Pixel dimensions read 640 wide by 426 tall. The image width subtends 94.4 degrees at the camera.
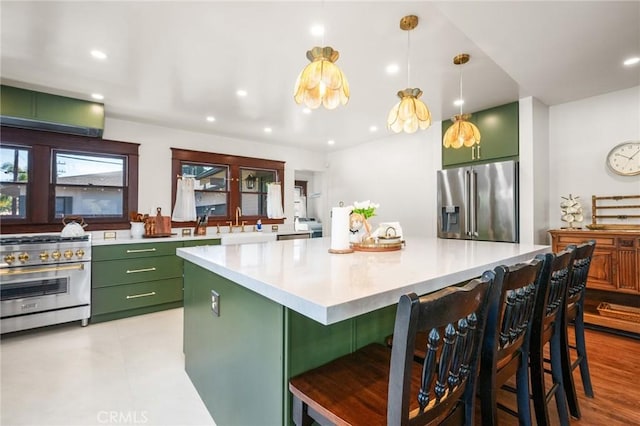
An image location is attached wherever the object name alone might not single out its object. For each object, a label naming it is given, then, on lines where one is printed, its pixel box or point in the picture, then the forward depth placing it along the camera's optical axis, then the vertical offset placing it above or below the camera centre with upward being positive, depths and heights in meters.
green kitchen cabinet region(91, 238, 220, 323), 3.29 -0.73
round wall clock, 3.02 +0.59
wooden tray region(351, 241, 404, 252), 2.01 -0.21
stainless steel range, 2.83 -0.64
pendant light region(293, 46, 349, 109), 1.58 +0.74
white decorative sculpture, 3.26 +0.05
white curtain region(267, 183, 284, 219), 5.42 +0.28
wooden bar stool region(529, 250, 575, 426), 1.29 -0.55
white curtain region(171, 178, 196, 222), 4.41 +0.22
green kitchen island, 1.02 -0.39
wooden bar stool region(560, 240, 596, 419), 1.60 -0.57
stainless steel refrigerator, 3.47 +0.17
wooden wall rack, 3.04 +0.04
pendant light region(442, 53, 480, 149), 2.42 +0.68
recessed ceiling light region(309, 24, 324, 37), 2.08 +1.34
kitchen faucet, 4.90 -0.09
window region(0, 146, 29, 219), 3.30 +0.41
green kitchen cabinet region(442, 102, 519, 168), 3.54 +0.97
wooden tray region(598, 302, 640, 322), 2.76 -0.94
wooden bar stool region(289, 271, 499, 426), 0.69 -0.48
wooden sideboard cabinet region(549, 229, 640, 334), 2.79 -0.53
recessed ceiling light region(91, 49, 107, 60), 2.35 +1.32
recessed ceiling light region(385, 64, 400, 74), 2.65 +1.35
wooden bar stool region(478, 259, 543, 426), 0.99 -0.46
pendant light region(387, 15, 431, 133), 2.02 +0.74
